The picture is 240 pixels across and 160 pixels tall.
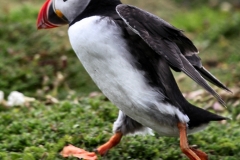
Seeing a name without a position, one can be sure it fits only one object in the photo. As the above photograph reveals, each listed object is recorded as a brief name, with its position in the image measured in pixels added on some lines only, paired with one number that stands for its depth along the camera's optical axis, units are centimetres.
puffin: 746
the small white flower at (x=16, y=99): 1102
